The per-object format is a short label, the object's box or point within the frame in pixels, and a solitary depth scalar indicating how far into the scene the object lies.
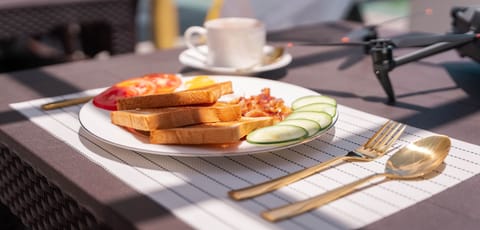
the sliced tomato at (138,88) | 0.87
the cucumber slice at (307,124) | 0.73
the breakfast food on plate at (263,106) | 0.83
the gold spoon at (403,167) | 0.59
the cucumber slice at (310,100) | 0.85
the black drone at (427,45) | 0.98
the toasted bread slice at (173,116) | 0.74
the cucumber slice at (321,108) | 0.80
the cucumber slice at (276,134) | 0.70
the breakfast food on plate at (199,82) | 0.97
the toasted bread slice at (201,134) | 0.70
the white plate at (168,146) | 0.69
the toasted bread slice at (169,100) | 0.81
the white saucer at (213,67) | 1.11
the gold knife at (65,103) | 0.94
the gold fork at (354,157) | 0.63
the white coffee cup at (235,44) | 1.12
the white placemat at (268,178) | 0.59
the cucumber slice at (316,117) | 0.76
